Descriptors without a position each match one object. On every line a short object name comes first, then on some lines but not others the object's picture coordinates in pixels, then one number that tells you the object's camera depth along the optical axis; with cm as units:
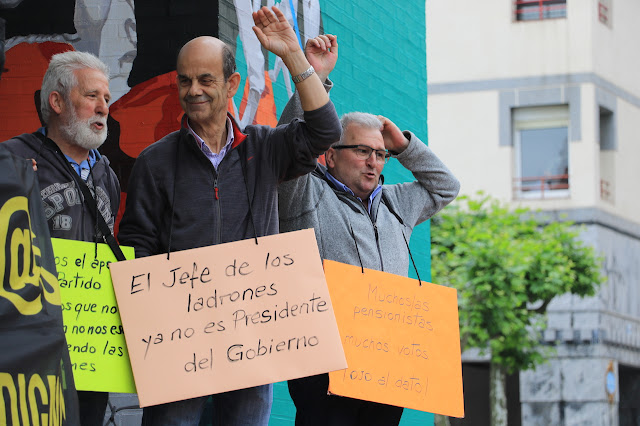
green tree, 3533
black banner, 533
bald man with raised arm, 719
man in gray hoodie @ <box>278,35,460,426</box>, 795
